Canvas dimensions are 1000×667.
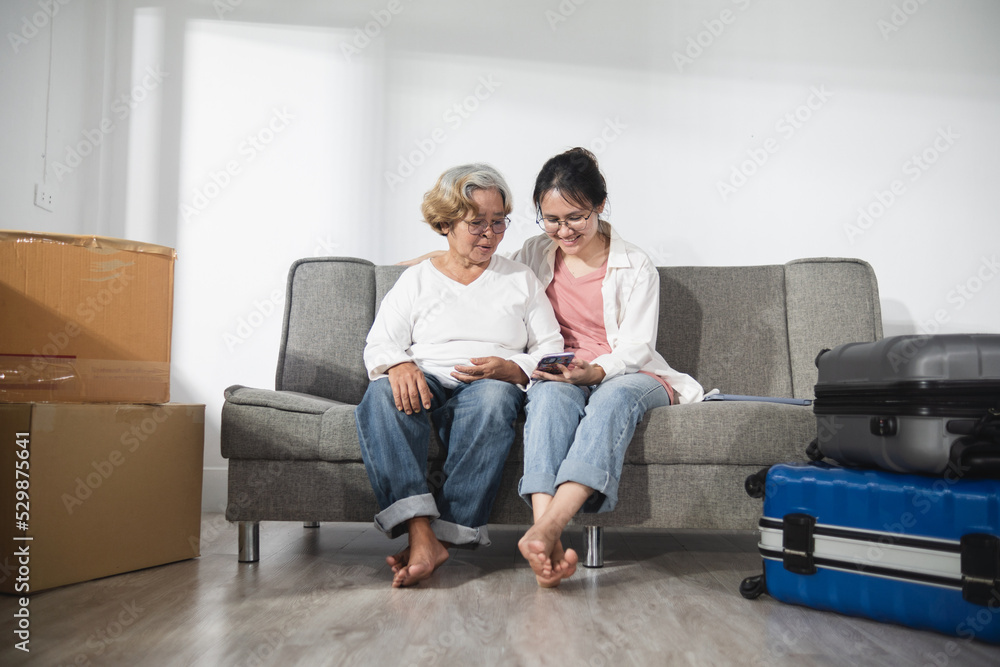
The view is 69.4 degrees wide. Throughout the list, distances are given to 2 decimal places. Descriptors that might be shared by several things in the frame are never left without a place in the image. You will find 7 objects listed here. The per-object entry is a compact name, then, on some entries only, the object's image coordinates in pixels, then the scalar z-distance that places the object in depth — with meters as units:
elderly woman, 1.56
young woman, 1.47
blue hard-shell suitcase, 1.14
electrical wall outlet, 2.34
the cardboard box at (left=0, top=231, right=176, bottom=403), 1.47
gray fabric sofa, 1.66
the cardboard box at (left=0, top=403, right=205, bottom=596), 1.39
